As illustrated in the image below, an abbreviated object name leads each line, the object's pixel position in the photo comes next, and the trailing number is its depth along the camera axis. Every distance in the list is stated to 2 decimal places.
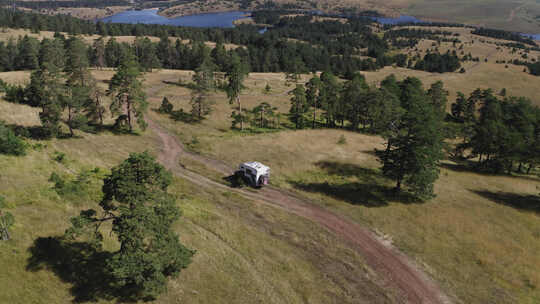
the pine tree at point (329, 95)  89.25
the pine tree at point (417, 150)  44.44
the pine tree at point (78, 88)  56.28
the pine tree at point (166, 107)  87.56
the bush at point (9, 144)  42.22
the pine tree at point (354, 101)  88.12
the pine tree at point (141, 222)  21.30
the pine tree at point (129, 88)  63.31
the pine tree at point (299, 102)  85.88
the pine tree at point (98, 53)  137.88
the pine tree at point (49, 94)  52.06
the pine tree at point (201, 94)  85.88
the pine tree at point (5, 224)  26.08
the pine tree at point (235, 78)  88.62
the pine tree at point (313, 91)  88.64
